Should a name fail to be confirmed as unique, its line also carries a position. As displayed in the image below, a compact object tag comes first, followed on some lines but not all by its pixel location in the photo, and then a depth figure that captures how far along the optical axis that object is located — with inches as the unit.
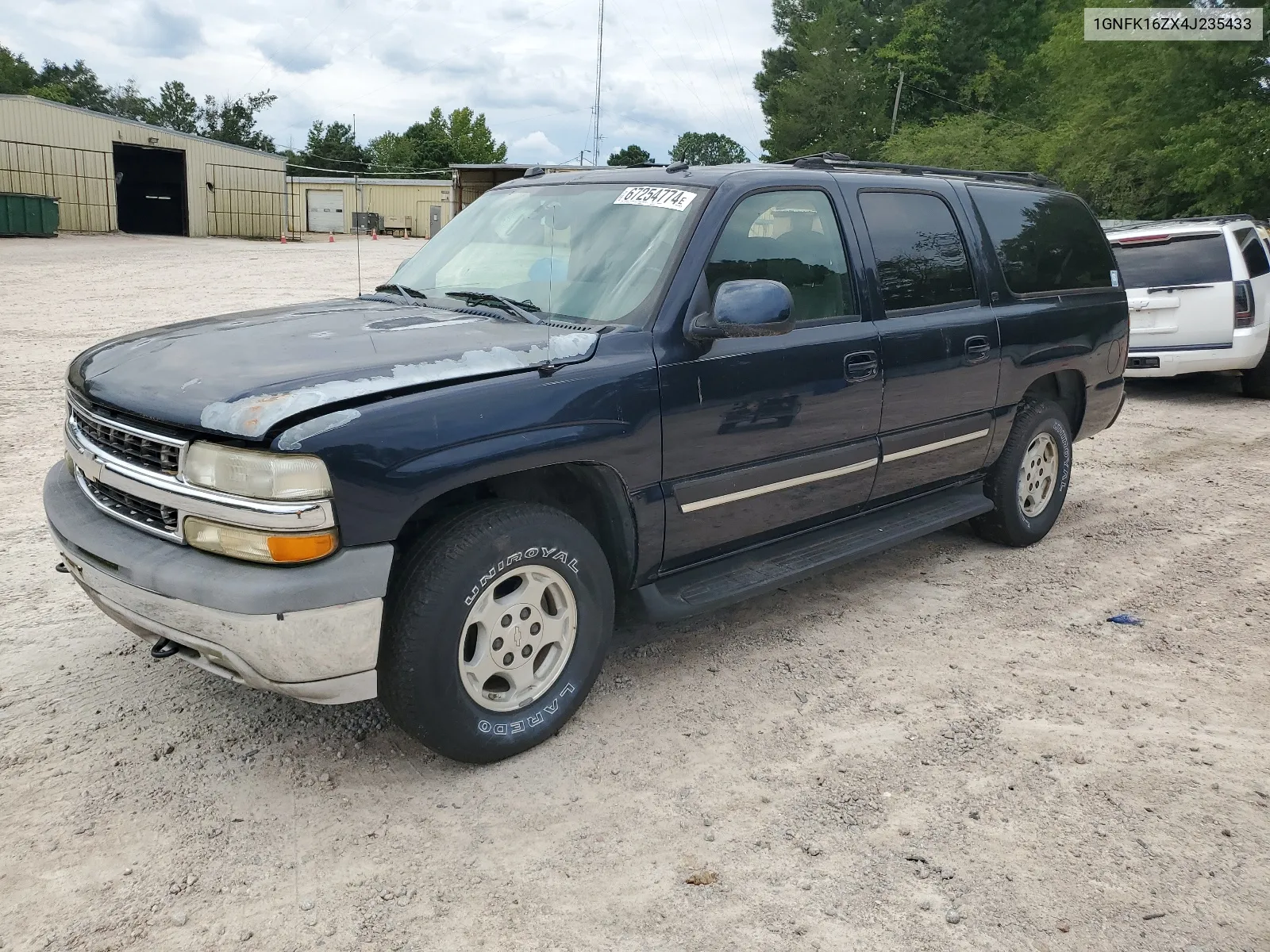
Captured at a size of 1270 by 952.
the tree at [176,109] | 3385.8
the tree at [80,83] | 3570.4
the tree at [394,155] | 2999.5
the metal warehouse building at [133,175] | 1401.3
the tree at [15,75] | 2938.0
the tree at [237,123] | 3257.9
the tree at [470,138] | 3107.8
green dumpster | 1219.2
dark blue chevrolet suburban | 112.6
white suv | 395.9
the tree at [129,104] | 3686.0
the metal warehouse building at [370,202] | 2162.9
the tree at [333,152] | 3157.0
